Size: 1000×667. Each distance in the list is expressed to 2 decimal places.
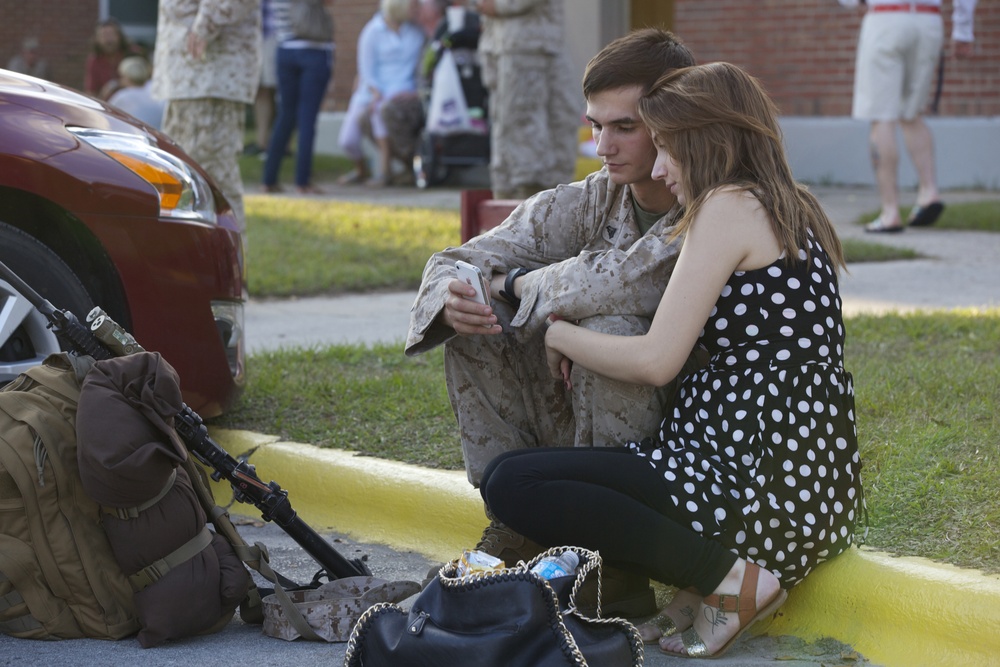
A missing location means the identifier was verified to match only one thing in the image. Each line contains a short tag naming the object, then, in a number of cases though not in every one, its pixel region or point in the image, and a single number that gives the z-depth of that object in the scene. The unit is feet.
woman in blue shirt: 85.61
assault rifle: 19.67
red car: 24.66
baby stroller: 78.69
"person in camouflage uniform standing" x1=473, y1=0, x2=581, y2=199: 58.03
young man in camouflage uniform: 20.08
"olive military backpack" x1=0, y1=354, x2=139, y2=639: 19.06
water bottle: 17.21
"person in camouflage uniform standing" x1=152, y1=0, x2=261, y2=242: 44.01
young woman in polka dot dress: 18.63
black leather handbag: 16.17
